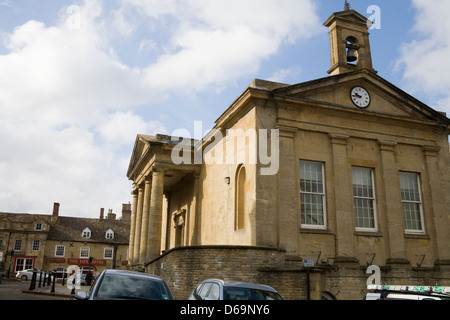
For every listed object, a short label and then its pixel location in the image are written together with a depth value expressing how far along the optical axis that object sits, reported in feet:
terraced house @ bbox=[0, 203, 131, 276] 171.01
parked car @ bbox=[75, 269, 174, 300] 25.90
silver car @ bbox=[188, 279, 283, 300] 28.02
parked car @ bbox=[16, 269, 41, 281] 146.72
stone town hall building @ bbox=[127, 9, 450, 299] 51.70
